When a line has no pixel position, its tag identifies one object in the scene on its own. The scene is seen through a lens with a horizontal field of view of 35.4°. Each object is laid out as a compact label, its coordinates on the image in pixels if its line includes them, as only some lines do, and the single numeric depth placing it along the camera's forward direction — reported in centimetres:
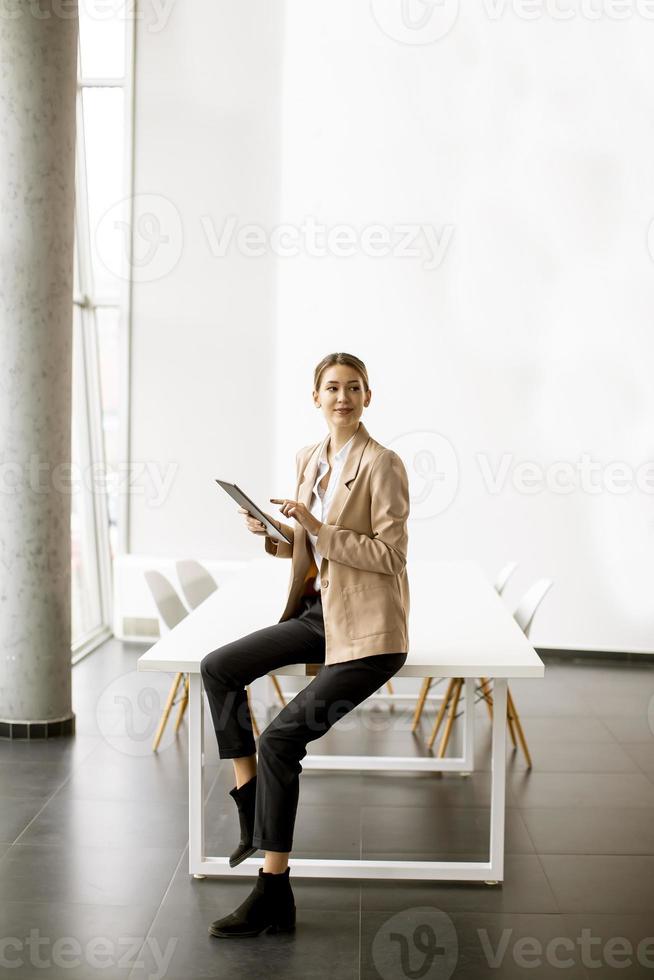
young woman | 300
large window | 688
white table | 324
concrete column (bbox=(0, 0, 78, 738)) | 459
